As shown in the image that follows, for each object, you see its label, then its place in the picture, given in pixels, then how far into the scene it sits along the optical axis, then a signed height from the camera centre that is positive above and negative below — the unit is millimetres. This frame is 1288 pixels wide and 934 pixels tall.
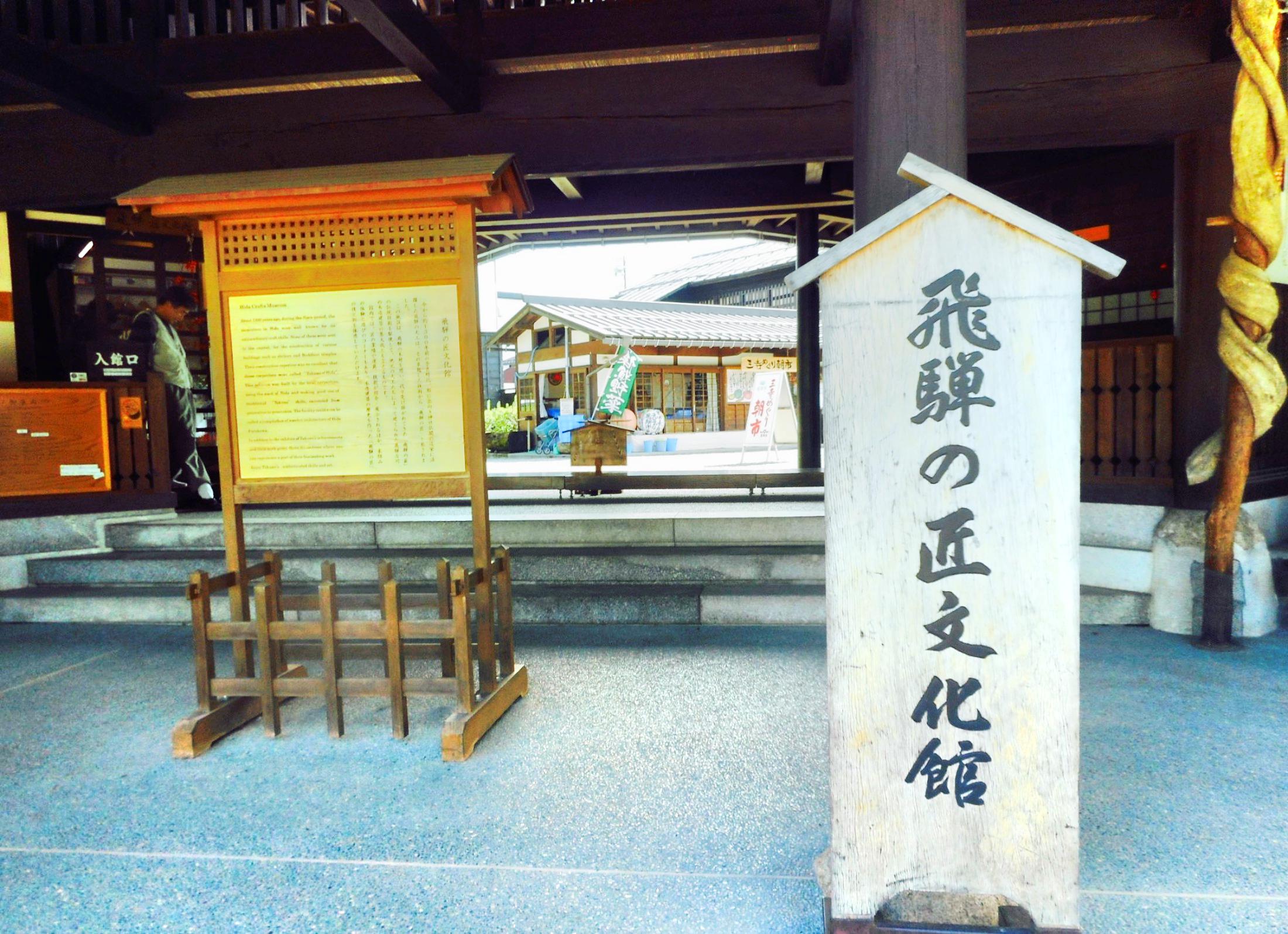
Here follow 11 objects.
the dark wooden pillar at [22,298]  6516 +1256
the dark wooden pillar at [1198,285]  4211 +724
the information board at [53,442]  5555 -14
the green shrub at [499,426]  18531 +66
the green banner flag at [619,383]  13102 +754
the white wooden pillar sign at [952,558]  1659 -322
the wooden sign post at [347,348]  3238 +378
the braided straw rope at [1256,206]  3166 +928
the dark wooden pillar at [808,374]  8094 +528
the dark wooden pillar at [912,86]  2459 +1109
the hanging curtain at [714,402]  20219 +573
